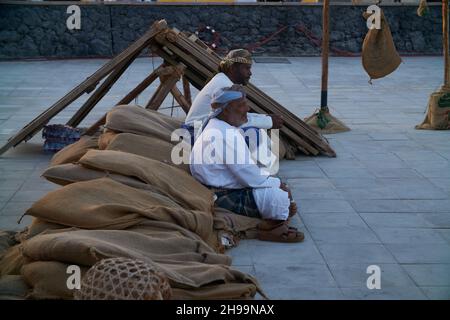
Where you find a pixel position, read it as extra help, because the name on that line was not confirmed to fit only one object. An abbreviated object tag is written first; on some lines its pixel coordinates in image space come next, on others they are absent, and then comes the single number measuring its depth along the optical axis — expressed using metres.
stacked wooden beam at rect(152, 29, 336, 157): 8.36
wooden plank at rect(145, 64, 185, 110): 8.48
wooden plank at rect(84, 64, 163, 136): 8.61
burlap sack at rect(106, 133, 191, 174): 6.37
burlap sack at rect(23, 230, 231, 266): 3.96
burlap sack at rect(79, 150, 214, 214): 5.52
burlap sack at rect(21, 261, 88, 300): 4.02
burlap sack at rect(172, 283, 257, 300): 3.97
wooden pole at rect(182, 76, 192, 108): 9.57
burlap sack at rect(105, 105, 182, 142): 6.87
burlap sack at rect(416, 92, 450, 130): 9.88
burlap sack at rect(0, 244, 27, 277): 4.52
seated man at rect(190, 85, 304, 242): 5.81
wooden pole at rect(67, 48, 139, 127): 8.83
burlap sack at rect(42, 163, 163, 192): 5.43
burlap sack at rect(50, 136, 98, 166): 6.84
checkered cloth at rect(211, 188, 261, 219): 5.93
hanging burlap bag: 9.56
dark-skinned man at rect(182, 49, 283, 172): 7.20
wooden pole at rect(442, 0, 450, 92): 9.98
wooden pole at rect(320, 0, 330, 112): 9.88
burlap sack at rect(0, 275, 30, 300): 4.08
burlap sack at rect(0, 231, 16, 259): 5.19
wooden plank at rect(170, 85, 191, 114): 9.15
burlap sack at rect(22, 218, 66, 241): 4.78
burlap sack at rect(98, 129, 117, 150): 6.66
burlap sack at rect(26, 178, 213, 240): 4.70
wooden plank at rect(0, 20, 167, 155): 8.43
